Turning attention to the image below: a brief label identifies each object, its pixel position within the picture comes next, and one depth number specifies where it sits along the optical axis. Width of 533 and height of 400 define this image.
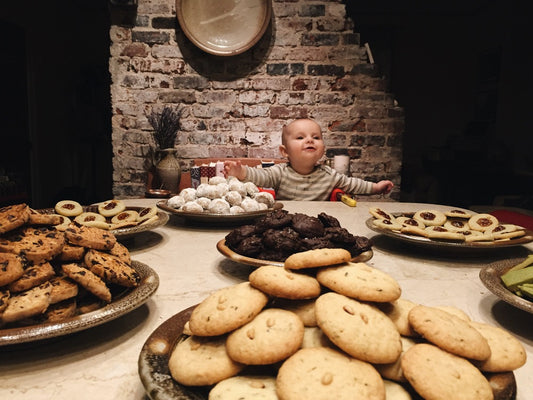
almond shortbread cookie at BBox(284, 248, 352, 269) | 0.69
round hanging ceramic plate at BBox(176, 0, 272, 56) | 3.60
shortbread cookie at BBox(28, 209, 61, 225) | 0.89
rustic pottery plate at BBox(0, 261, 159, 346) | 0.61
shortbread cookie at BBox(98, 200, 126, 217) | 1.41
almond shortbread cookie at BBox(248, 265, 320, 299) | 0.62
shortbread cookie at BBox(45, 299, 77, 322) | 0.68
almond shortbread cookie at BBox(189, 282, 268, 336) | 0.57
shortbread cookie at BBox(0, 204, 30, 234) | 0.81
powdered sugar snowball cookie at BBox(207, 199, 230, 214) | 1.55
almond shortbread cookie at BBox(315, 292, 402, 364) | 0.52
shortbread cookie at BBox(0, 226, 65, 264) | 0.74
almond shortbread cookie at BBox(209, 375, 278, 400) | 0.48
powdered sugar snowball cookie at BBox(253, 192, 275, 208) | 1.66
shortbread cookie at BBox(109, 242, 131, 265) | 0.88
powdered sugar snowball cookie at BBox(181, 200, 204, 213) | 1.54
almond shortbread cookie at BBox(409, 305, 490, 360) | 0.53
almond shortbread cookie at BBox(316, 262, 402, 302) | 0.62
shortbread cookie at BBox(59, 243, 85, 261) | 0.79
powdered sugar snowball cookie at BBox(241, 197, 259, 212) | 1.56
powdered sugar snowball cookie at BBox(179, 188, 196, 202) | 1.63
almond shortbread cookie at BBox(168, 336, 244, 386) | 0.51
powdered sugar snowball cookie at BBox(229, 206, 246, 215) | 1.53
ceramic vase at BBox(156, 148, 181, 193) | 3.48
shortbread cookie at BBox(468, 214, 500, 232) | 1.35
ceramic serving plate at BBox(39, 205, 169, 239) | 1.25
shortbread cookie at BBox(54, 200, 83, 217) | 1.37
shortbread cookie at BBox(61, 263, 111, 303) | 0.73
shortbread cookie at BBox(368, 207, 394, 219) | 1.45
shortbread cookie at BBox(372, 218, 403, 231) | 1.32
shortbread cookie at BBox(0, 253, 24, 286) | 0.67
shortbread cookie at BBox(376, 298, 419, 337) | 0.61
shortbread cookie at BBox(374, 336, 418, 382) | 0.53
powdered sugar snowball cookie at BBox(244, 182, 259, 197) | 1.68
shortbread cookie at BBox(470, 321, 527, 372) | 0.54
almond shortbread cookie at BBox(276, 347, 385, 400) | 0.46
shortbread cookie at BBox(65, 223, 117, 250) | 0.82
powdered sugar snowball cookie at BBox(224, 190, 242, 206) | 1.59
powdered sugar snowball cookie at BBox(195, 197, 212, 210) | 1.58
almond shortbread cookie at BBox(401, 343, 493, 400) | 0.47
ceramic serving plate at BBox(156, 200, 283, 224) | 1.50
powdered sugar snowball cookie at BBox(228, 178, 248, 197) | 1.65
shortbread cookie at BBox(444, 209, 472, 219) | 1.45
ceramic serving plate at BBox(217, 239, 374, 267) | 0.97
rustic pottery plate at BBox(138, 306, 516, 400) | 0.50
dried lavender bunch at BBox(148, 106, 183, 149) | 3.62
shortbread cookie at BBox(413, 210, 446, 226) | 1.40
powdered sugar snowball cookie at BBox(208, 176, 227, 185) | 1.72
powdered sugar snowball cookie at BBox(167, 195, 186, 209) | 1.62
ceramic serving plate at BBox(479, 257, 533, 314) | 0.80
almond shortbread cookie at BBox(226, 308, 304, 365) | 0.52
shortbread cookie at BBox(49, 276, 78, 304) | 0.70
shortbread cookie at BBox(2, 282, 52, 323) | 0.63
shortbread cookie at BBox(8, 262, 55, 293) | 0.68
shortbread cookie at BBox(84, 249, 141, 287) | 0.77
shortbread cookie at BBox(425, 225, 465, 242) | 1.21
